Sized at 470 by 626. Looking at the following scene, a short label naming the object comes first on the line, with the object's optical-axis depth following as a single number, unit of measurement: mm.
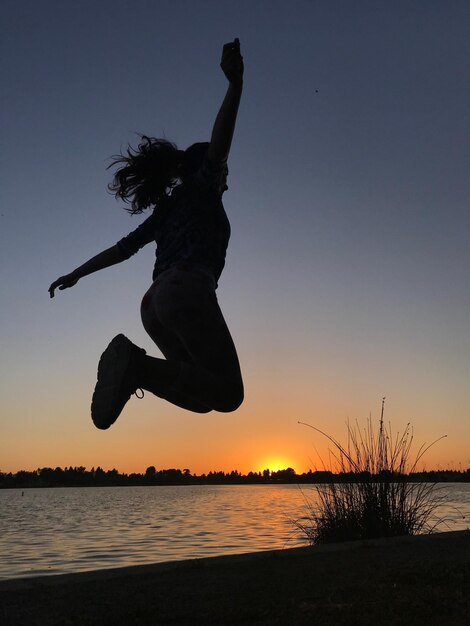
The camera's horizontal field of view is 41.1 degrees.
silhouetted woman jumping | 2645
